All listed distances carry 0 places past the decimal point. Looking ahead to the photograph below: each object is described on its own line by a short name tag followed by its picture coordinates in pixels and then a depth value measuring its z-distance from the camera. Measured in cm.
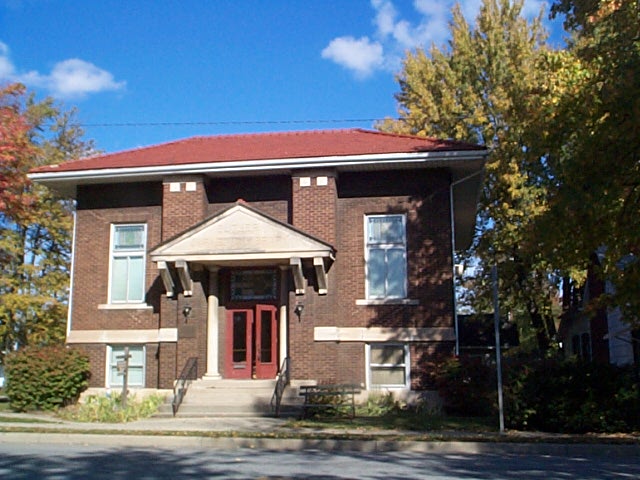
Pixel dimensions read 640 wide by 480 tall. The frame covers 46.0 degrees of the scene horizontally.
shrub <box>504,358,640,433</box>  1515
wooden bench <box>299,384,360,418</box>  1884
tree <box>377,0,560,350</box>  2908
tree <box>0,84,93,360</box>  3112
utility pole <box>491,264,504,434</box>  1503
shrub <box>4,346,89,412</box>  2006
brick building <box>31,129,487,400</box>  2042
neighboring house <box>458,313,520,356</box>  4103
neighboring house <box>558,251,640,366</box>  2461
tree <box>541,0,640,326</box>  1393
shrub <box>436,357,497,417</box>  1847
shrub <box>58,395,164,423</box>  1842
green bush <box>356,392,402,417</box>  1930
